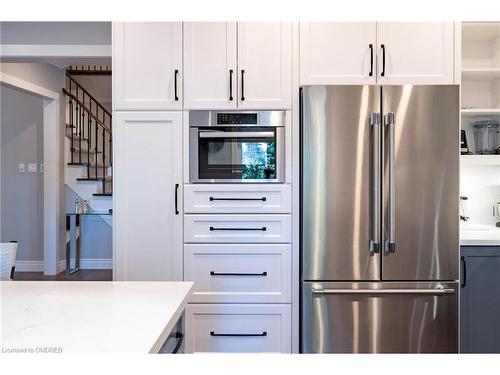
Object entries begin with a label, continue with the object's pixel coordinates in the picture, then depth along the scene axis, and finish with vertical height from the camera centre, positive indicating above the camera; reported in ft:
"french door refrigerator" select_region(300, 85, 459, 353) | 6.93 -0.83
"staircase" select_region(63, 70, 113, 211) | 16.63 +1.51
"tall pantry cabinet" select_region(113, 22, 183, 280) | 7.41 +0.57
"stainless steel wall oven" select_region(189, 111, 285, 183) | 7.41 +0.72
